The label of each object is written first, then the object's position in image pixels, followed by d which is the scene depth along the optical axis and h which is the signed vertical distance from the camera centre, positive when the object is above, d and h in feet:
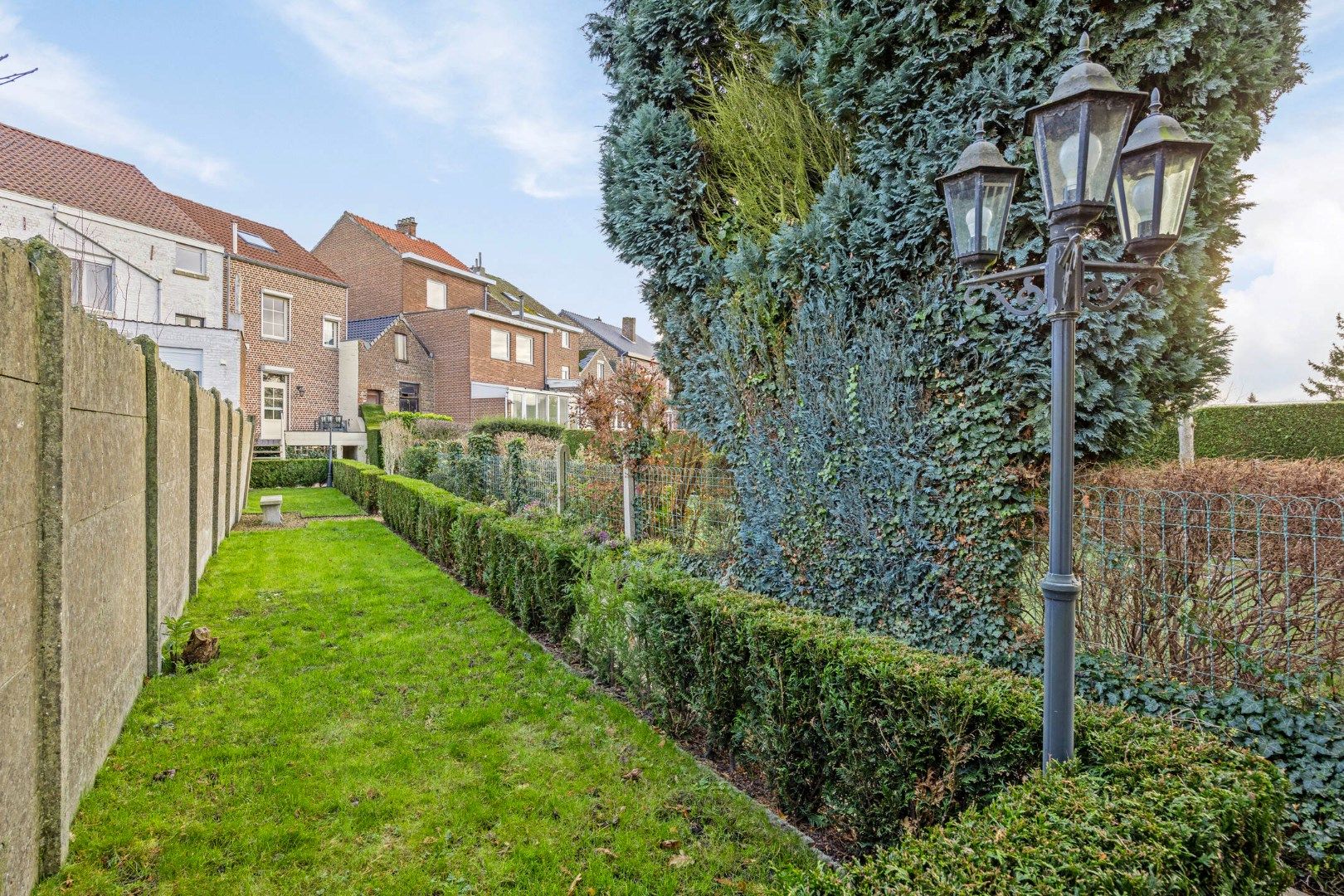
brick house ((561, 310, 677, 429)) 124.67 +21.32
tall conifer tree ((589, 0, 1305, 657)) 12.98 +3.75
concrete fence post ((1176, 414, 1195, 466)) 21.01 +0.16
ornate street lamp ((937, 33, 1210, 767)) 7.94 +3.24
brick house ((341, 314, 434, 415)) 79.71 +9.50
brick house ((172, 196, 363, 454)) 71.15 +13.82
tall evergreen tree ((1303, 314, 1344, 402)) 81.92 +8.98
